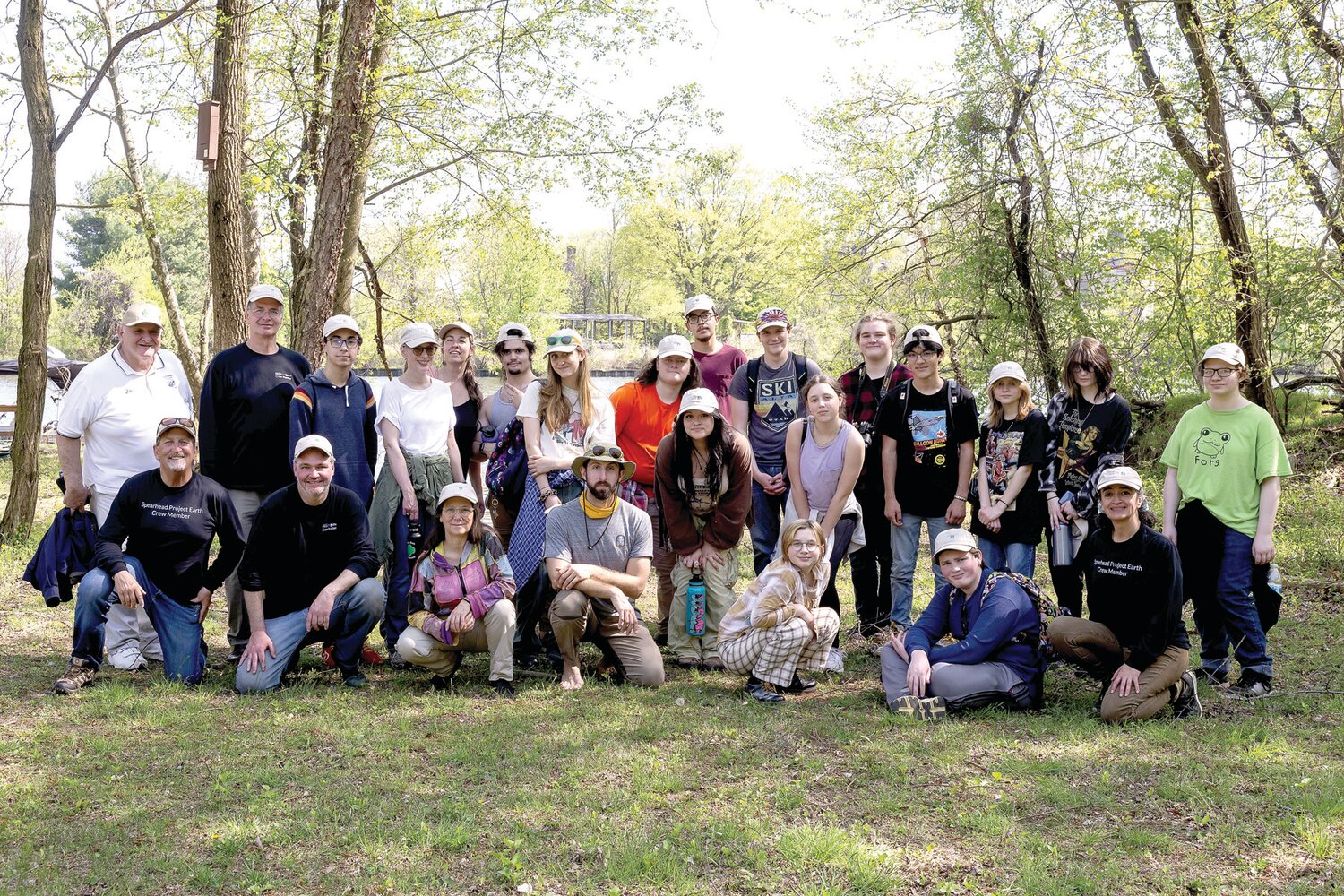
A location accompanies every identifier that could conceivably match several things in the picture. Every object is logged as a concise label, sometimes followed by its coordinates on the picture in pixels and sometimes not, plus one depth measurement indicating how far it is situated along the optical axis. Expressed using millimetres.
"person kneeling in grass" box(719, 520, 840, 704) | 5590
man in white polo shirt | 5816
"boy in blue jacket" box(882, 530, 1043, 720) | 5242
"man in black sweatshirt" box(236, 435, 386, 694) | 5516
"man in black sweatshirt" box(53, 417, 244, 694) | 5598
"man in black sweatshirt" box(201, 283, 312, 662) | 5922
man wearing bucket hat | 5621
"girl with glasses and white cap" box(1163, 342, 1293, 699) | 5508
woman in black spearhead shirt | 5062
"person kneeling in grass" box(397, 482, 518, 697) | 5570
